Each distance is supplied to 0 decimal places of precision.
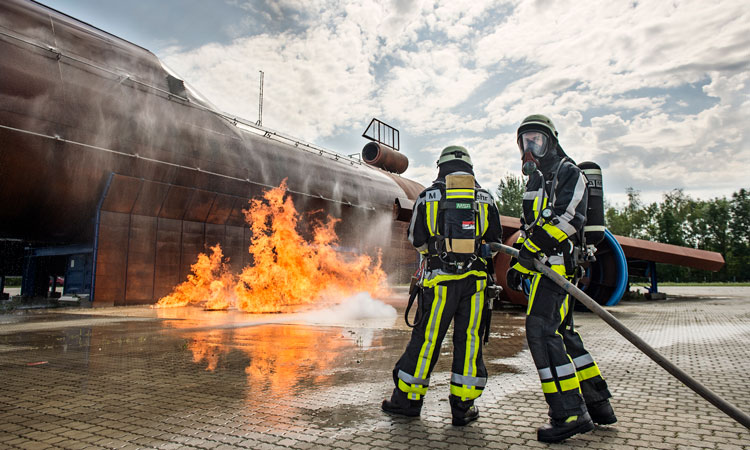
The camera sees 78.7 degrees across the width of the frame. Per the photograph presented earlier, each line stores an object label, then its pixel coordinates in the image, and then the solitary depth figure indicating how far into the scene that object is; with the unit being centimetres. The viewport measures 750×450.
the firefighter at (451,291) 371
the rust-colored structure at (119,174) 1283
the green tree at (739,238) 6272
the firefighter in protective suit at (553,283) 339
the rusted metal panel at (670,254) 1598
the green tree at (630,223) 7156
